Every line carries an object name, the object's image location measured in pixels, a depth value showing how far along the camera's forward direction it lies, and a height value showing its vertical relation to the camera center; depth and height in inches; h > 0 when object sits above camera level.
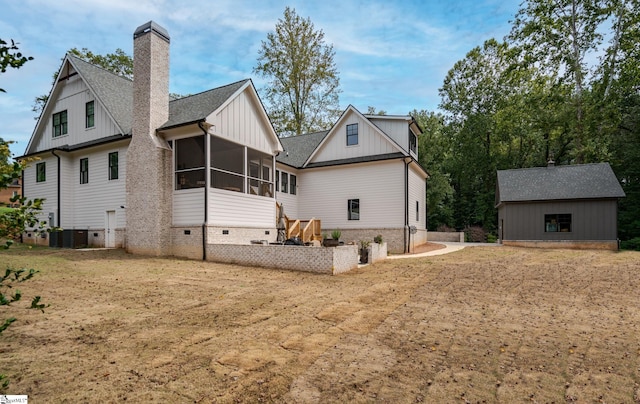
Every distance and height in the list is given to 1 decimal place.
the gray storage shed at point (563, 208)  804.6 -0.4
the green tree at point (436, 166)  1334.9 +176.1
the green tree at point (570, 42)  991.0 +504.2
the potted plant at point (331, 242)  592.1 -58.4
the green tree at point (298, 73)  1263.5 +514.8
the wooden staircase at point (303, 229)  709.9 -44.3
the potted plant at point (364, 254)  552.4 -74.0
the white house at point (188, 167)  562.3 +87.6
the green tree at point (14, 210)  80.7 +0.9
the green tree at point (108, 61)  1114.7 +503.4
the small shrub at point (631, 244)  856.9 -94.8
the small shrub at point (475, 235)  1243.2 -99.7
